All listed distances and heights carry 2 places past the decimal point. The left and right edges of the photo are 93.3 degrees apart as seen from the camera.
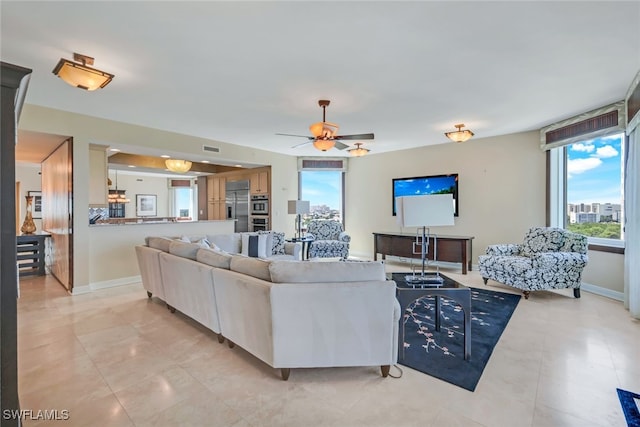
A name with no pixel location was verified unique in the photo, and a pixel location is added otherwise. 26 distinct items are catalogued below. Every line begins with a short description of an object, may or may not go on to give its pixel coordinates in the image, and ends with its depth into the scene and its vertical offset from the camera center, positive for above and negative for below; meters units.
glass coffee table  2.50 -0.72
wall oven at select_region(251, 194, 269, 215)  7.29 +0.14
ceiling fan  3.77 +0.96
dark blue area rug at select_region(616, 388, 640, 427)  1.79 -1.26
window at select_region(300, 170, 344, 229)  8.02 +0.44
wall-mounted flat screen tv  6.38 +0.54
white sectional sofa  2.12 -0.75
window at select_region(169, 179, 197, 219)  11.69 +0.46
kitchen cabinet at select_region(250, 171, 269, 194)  7.30 +0.67
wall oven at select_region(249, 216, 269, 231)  7.27 -0.33
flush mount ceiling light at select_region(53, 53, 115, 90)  2.65 +1.23
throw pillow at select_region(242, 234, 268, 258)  5.10 -0.61
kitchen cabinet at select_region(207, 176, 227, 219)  8.47 +0.37
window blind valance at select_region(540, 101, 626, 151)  3.97 +1.22
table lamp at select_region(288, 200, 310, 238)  6.52 +0.06
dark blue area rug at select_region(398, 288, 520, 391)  2.35 -1.25
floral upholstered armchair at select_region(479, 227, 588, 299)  4.12 -0.76
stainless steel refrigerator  7.73 +0.17
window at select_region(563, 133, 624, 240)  4.44 +0.35
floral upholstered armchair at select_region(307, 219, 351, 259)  6.52 -0.68
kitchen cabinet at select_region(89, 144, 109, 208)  4.95 +0.56
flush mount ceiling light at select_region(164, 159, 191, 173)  6.75 +1.02
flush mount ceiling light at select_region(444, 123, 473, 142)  4.82 +1.19
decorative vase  5.79 -0.27
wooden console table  5.72 -0.77
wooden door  4.44 +0.01
